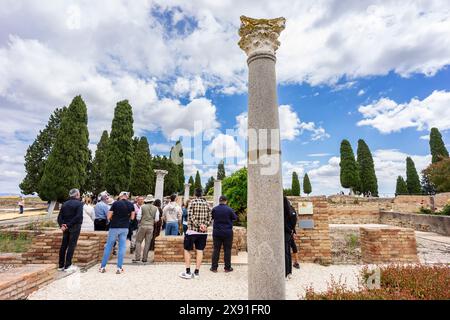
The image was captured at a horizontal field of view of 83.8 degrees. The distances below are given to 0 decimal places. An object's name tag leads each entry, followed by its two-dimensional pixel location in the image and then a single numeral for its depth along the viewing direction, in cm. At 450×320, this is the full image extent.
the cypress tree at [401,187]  4012
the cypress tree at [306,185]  5853
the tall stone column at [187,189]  2308
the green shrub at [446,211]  1525
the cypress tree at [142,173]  3556
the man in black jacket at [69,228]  519
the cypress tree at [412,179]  3904
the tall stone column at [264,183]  279
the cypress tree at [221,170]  5957
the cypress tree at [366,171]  3794
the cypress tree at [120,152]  2723
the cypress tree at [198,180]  5921
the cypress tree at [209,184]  6288
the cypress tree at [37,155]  2747
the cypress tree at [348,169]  3706
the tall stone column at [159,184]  1417
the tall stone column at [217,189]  1637
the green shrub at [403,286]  329
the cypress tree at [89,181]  3300
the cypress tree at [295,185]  5309
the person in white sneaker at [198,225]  529
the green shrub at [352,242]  990
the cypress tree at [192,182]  5732
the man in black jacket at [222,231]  548
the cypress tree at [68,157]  2159
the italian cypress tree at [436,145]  3462
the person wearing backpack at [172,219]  739
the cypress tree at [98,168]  3369
